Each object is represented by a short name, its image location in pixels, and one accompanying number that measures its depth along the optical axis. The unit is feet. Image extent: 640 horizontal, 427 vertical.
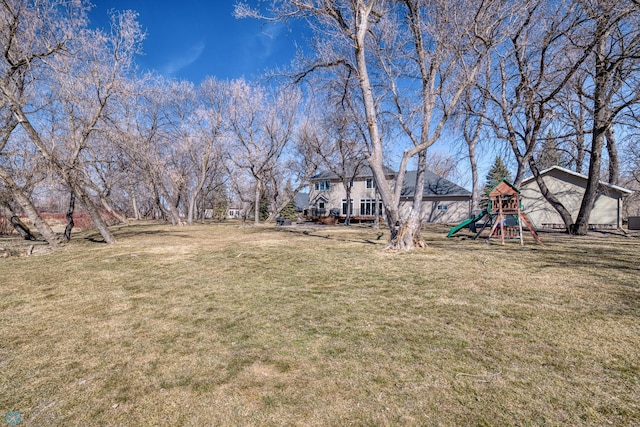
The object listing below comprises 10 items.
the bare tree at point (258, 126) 80.59
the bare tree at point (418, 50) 28.94
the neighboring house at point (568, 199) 65.51
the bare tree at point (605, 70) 29.45
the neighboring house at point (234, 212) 234.21
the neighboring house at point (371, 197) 92.58
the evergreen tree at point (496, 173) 132.26
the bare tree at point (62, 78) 30.76
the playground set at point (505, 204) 34.44
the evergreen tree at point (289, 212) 115.07
